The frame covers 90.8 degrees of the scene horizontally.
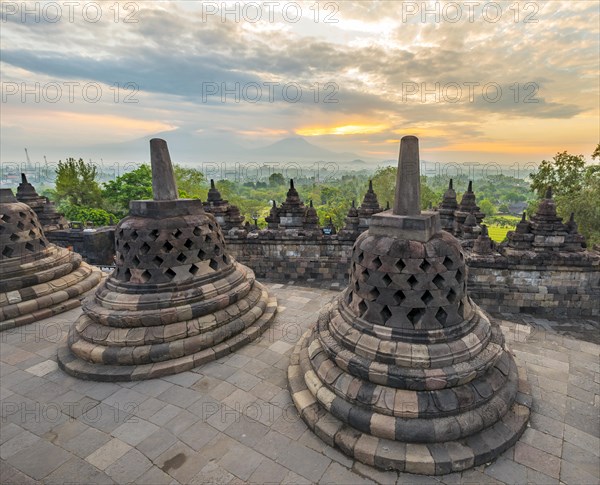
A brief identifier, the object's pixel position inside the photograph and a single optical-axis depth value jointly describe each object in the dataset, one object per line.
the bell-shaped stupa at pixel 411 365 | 3.57
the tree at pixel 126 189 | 34.72
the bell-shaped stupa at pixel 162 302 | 5.26
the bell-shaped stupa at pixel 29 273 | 7.07
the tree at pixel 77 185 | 36.22
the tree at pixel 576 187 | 23.34
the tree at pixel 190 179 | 47.56
